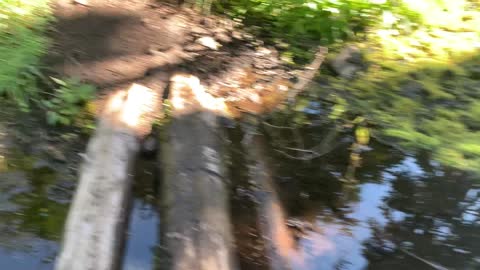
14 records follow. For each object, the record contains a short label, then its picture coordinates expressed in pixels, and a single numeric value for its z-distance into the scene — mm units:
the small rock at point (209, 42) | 4171
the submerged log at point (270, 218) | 2521
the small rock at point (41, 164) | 2977
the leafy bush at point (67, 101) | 3268
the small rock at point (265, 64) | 4074
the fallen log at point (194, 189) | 2299
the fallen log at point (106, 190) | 2271
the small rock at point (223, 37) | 4285
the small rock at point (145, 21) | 4191
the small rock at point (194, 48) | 4058
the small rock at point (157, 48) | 3918
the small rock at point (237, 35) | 4375
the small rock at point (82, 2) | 4145
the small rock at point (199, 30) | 4289
